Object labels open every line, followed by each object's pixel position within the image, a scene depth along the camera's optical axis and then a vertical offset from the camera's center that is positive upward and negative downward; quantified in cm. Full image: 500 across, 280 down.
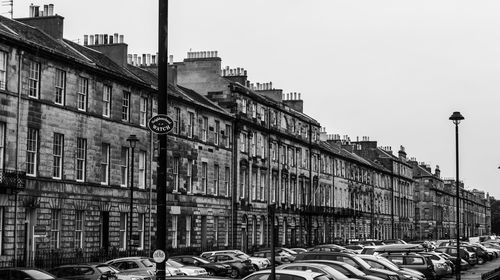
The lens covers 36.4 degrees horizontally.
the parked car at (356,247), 5323 -311
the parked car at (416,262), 3544 -272
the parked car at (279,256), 4428 -314
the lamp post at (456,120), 3384 +387
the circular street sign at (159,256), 1248 -87
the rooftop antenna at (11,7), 4284 +1103
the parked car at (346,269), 2362 -210
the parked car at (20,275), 2433 -233
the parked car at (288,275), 1848 -174
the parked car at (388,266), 2920 -244
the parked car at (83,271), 2592 -239
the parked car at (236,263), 3766 -298
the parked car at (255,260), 4028 -308
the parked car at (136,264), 2981 -244
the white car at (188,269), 3122 -274
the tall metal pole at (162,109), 1295 +164
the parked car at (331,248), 4609 -281
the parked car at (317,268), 2188 -187
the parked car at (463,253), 5455 -348
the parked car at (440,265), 3984 -322
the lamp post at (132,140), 3769 +309
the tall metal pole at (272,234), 1417 -59
